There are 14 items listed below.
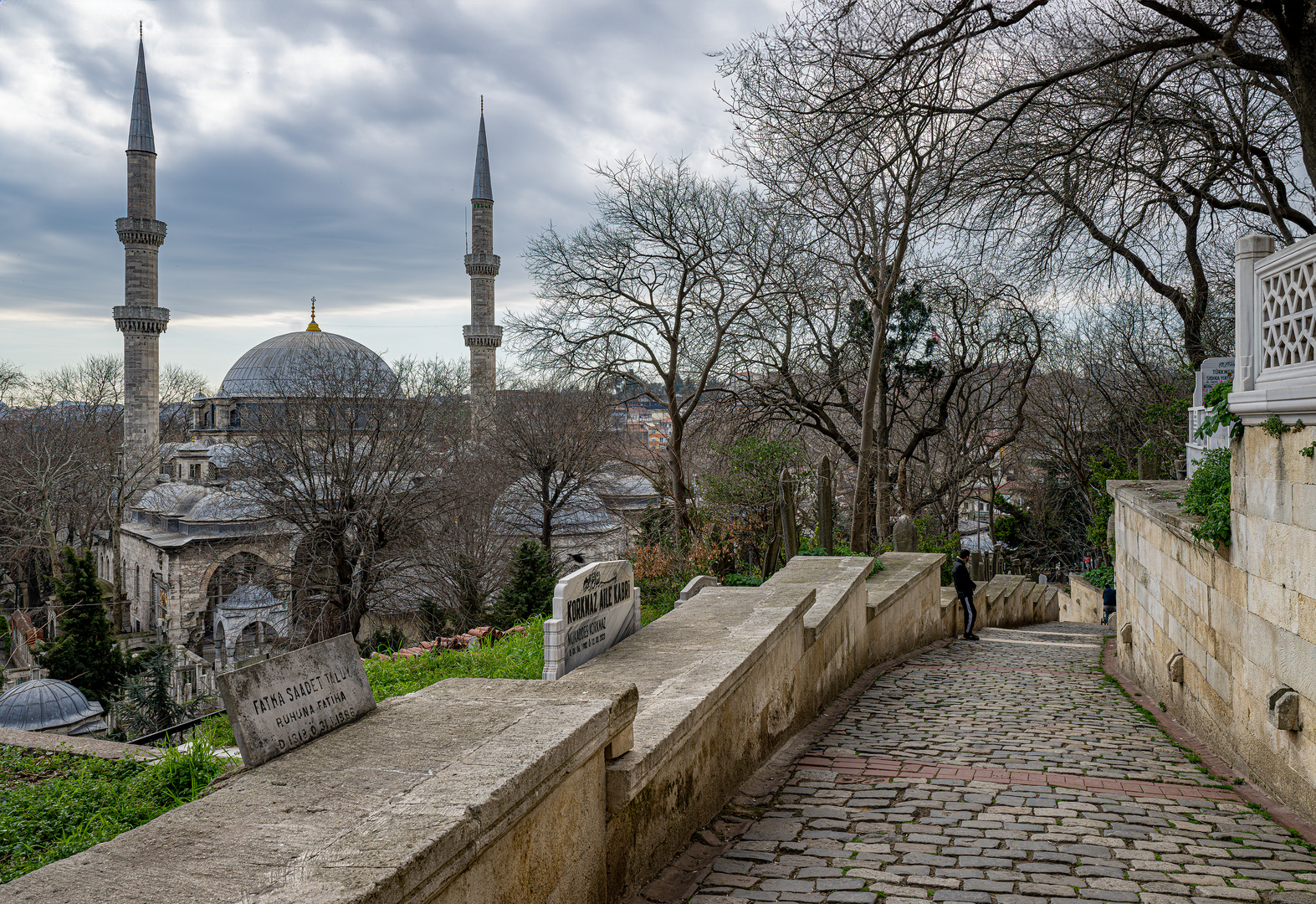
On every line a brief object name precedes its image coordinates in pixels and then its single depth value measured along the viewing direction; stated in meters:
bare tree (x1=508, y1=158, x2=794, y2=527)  18.20
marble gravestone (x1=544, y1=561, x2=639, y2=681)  4.09
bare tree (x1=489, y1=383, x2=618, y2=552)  31.66
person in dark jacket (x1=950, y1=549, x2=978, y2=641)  13.88
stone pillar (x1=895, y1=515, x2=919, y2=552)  14.95
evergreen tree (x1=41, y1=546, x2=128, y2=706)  23.03
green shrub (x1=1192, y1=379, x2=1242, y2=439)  5.69
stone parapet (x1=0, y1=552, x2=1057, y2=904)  1.79
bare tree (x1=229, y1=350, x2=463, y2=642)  23.45
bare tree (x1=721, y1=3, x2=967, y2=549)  8.38
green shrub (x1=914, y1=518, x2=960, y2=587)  19.77
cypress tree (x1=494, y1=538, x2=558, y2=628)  18.81
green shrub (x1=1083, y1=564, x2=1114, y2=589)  22.98
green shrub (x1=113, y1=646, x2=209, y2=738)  15.36
